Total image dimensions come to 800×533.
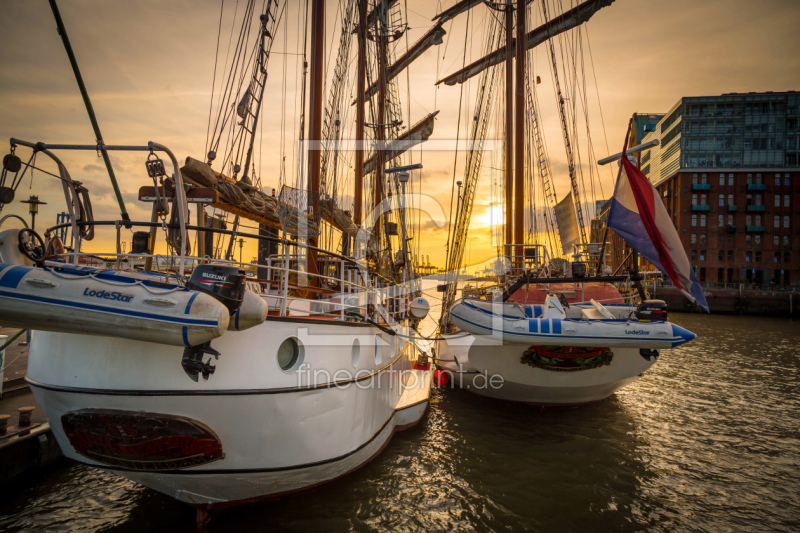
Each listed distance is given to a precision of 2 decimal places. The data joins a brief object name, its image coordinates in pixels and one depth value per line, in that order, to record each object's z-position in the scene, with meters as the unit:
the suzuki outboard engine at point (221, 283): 4.21
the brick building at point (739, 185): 58.38
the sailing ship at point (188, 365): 3.89
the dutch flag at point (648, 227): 8.38
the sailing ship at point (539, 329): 8.37
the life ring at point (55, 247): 5.81
